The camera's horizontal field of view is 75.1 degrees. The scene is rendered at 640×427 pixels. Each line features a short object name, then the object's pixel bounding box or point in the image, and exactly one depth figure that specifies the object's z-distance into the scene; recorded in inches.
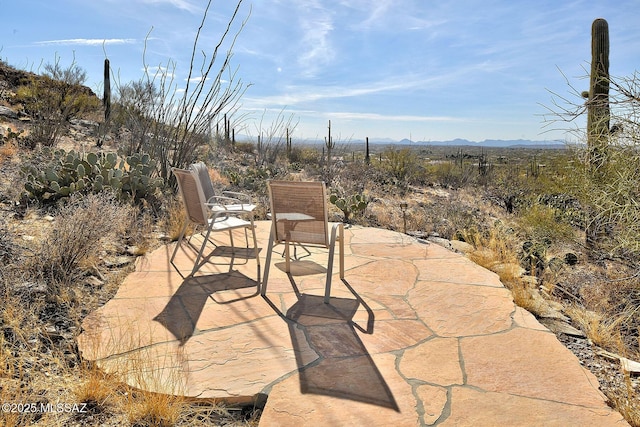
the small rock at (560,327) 121.1
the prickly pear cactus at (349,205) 279.2
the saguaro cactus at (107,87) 605.0
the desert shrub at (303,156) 787.4
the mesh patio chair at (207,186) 186.9
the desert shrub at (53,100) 395.5
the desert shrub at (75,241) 140.4
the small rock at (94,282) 147.1
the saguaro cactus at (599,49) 250.8
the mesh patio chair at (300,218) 140.8
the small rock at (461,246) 211.4
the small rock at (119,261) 169.8
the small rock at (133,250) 187.0
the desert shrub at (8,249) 142.5
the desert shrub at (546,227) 253.7
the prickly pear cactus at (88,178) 222.5
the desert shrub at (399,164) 595.5
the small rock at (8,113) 524.4
